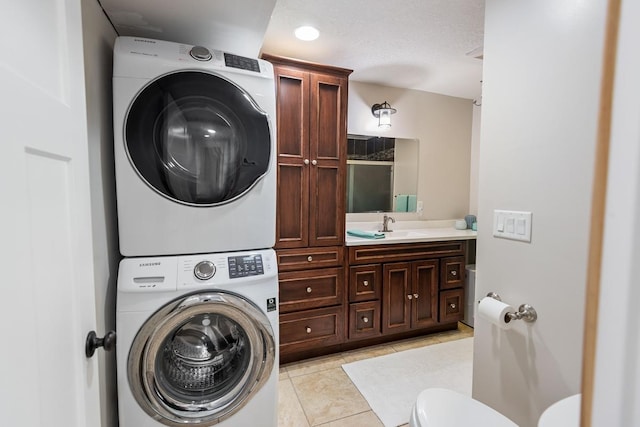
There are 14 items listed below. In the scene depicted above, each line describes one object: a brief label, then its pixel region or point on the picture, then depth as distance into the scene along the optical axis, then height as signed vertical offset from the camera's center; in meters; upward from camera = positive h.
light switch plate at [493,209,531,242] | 1.16 -0.12
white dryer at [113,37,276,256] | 1.22 +0.20
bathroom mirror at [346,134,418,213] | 2.95 +0.22
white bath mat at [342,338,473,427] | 1.83 -1.30
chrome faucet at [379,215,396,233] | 3.03 -0.28
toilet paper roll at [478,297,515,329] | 1.18 -0.47
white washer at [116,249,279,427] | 1.16 -0.64
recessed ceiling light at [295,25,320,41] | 1.99 +1.12
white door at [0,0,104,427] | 0.46 -0.06
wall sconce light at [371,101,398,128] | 2.94 +0.83
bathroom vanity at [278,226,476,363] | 2.21 -0.80
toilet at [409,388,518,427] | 1.03 -0.79
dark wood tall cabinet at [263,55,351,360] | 2.15 -0.05
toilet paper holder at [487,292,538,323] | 1.14 -0.46
